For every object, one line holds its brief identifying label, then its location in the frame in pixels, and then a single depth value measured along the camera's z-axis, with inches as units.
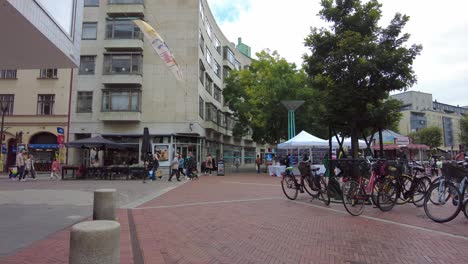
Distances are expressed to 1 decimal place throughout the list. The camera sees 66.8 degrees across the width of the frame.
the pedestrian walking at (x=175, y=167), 855.1
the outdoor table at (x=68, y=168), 869.2
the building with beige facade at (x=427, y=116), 4436.5
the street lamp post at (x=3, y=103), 1201.4
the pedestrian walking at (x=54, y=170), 895.8
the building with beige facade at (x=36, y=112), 1198.3
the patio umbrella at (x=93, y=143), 863.7
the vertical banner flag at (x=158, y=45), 709.9
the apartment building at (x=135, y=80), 1187.3
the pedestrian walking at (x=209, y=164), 1140.9
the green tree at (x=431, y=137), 2896.2
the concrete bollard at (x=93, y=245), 120.7
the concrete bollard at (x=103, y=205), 280.8
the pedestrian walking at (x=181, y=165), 901.1
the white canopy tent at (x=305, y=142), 899.4
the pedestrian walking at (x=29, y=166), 831.6
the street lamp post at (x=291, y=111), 958.4
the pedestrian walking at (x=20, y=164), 813.9
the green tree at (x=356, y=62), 407.2
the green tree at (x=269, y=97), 1250.6
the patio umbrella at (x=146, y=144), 814.5
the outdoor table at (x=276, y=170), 1016.4
